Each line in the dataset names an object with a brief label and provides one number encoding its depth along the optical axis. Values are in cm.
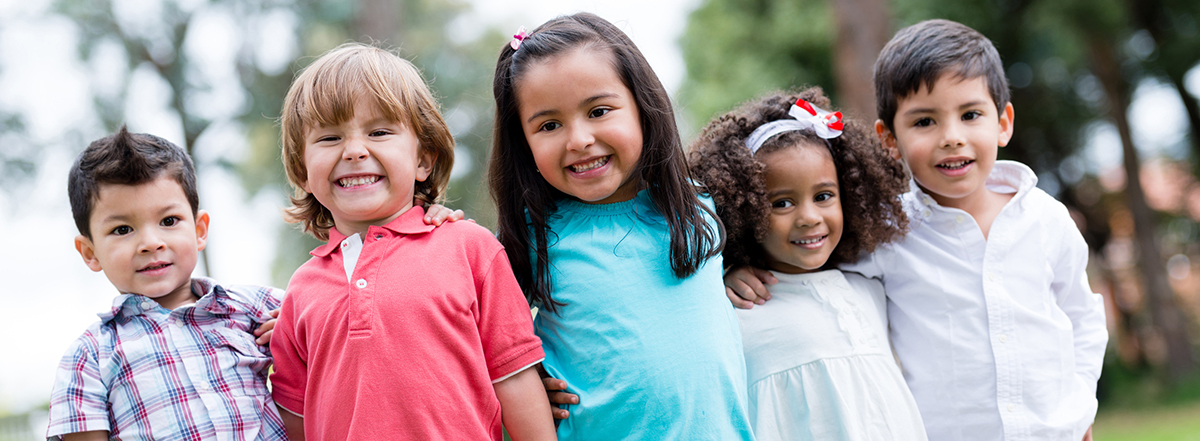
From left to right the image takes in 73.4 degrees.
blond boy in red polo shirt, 174
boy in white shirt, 232
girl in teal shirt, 187
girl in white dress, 217
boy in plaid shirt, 187
